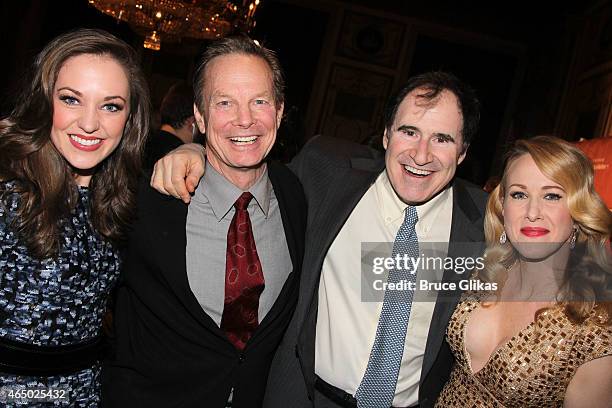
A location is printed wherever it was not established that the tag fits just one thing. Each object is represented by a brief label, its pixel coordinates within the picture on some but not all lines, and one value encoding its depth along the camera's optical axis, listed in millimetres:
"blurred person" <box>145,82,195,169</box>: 4418
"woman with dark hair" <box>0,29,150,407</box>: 1711
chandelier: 4875
